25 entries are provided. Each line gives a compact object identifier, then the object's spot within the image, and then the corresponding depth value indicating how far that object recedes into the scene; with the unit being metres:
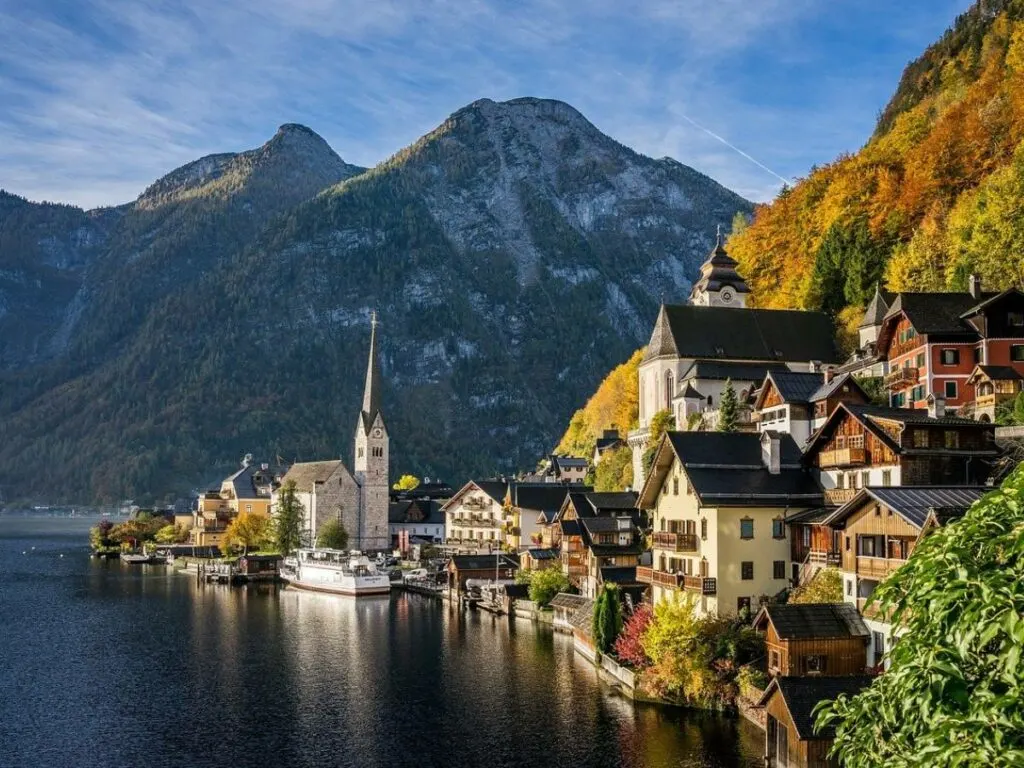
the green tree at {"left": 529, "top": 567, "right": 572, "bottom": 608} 83.62
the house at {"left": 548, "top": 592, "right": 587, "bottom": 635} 74.69
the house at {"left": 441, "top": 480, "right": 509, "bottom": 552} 124.50
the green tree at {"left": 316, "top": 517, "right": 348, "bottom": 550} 136.00
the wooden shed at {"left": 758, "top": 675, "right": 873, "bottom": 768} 35.53
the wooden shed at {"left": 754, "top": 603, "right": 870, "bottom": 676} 41.66
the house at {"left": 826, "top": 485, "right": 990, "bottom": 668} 40.00
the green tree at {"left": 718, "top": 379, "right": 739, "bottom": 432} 73.50
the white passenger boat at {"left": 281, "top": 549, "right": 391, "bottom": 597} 107.81
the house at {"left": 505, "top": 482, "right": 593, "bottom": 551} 111.88
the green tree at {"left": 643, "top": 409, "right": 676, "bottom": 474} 90.00
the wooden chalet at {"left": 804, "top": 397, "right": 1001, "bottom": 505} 48.09
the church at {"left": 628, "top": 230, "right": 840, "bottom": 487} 90.75
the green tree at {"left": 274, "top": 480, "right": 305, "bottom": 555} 138.12
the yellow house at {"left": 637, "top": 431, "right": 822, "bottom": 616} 51.72
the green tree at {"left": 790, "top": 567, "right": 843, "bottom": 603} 45.88
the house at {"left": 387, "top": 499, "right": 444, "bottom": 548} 149.75
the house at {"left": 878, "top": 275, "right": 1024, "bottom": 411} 63.84
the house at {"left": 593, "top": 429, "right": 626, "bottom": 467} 116.31
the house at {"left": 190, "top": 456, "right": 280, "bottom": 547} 162.62
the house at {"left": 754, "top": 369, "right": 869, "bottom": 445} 62.22
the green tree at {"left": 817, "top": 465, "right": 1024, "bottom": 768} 11.16
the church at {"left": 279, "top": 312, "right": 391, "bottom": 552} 143.38
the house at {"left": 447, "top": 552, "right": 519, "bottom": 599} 100.97
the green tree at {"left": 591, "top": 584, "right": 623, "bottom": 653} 57.97
